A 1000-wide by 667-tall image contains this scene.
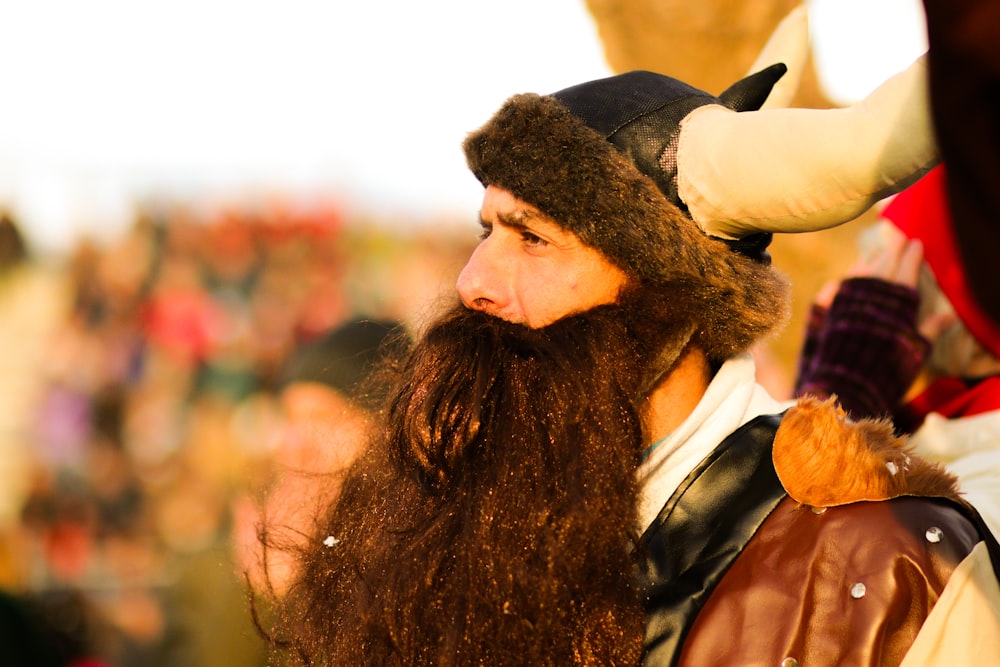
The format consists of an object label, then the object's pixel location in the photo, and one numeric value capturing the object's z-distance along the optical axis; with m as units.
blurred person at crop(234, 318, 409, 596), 2.26
